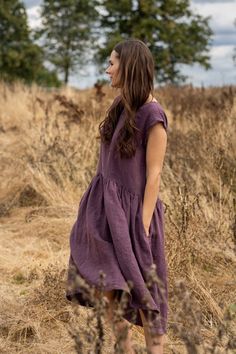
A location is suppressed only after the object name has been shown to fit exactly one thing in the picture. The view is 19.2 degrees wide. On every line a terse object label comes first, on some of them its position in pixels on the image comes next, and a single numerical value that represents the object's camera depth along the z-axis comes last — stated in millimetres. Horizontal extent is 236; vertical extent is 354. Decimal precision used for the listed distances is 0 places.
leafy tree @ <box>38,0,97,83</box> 39656
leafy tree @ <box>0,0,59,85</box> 35656
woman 2812
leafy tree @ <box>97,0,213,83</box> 34594
